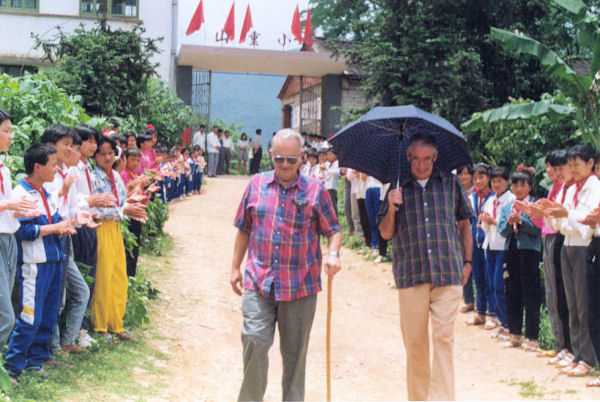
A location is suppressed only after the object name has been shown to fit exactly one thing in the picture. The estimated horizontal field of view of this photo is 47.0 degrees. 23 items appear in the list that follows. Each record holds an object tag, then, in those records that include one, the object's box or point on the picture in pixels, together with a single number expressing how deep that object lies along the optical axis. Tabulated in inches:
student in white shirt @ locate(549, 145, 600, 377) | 255.1
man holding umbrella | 196.4
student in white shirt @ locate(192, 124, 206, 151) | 939.3
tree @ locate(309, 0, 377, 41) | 1243.8
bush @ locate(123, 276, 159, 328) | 292.8
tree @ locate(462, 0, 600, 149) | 373.1
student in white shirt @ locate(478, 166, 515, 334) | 324.8
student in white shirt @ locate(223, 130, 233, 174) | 1032.8
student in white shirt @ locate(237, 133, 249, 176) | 1080.7
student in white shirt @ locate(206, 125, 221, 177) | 950.4
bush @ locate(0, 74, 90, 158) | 260.8
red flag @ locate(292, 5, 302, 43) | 948.0
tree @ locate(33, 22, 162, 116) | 549.0
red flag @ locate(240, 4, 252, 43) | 929.5
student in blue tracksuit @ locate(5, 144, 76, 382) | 203.3
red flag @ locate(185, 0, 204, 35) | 919.0
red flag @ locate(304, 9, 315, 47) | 946.1
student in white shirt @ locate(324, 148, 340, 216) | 565.6
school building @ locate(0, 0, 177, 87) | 853.2
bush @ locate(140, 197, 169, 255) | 427.3
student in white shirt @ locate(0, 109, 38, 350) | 184.9
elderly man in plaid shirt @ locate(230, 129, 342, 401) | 178.4
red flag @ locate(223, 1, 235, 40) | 927.0
